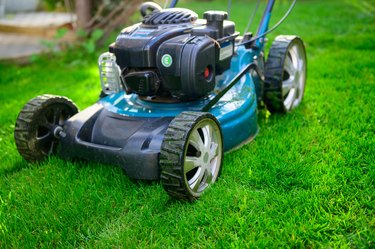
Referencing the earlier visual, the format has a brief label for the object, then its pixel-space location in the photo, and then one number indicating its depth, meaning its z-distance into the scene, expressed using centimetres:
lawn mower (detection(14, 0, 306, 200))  218
